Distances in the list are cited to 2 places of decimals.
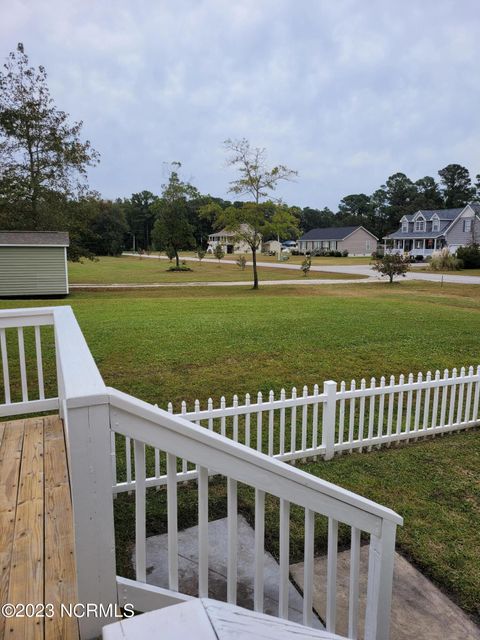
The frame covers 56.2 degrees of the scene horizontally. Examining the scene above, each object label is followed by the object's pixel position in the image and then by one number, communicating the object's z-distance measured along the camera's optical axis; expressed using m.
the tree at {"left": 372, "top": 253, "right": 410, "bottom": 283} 25.17
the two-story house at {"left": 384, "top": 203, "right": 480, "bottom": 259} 46.47
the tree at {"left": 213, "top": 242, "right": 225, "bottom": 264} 48.25
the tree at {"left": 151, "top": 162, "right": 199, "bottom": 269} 39.28
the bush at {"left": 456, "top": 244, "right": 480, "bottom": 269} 35.88
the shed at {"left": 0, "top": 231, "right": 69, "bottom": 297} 19.03
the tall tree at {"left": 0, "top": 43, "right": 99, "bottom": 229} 23.12
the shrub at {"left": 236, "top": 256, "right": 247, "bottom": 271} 36.36
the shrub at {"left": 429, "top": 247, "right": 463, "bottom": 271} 34.78
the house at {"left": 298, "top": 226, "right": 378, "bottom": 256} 68.25
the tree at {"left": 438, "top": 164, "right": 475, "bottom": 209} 78.81
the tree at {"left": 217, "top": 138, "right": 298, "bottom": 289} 22.94
